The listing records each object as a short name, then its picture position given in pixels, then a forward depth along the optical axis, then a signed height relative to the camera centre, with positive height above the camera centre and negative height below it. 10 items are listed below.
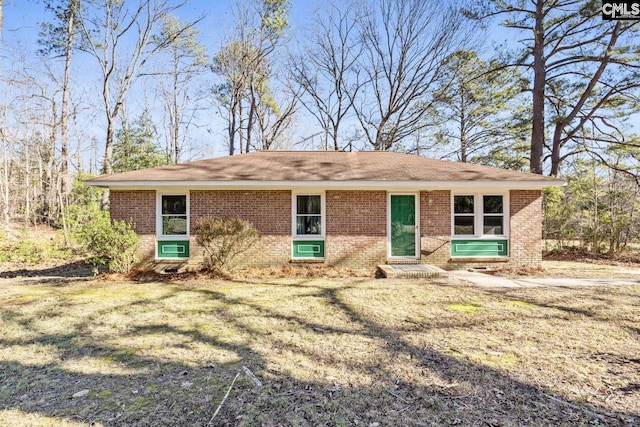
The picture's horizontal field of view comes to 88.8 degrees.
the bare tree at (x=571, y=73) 14.62 +7.07
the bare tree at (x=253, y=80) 21.23 +9.74
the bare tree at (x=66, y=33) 15.83 +8.97
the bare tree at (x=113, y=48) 16.17 +8.55
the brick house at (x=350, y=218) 9.82 -0.05
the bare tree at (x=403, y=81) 20.17 +8.88
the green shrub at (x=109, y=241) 8.15 -0.67
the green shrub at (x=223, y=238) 8.69 -0.62
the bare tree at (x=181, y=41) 17.83 +10.21
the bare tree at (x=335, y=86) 22.80 +9.56
